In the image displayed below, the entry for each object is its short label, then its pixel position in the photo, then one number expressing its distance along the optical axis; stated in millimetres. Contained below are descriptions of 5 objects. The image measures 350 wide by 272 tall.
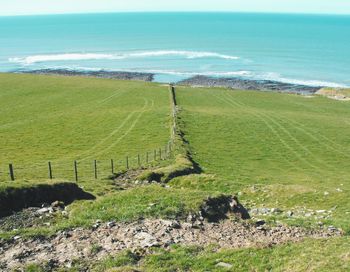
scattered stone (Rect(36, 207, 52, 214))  20944
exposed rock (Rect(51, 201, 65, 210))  22428
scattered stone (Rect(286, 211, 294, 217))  24580
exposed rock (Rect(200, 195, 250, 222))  20259
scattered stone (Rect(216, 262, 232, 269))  15023
